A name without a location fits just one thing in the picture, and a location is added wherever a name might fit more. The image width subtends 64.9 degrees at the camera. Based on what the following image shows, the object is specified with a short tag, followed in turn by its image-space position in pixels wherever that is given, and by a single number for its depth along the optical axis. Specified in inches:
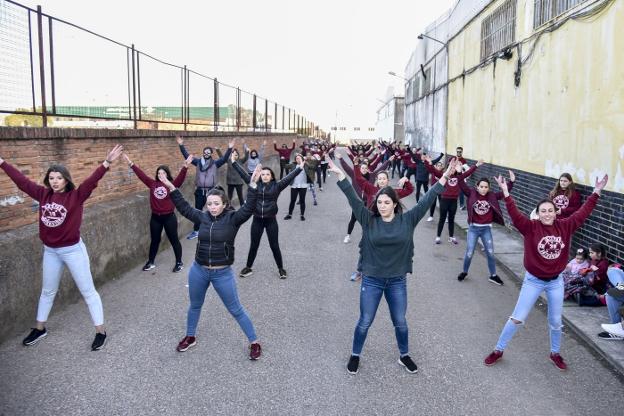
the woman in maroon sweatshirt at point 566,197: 308.5
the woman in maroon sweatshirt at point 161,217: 314.3
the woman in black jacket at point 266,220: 310.0
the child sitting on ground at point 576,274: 261.9
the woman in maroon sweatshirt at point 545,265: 188.4
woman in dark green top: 177.2
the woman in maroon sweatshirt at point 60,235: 198.2
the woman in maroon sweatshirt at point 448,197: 396.5
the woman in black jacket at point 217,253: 192.1
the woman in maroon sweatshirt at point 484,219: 301.1
